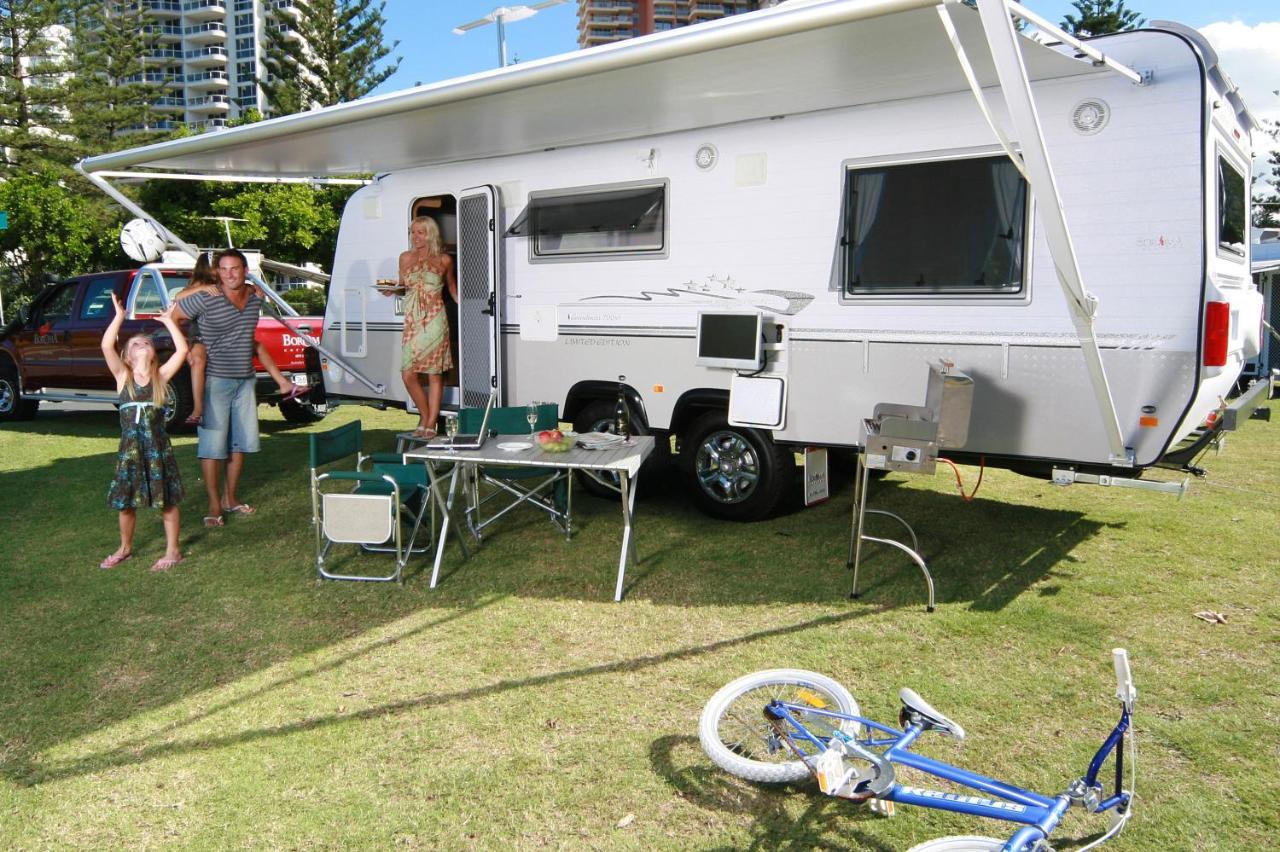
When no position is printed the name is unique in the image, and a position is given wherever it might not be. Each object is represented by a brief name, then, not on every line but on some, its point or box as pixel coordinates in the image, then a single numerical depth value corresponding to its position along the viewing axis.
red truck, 9.23
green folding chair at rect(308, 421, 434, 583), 4.73
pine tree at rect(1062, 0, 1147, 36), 24.56
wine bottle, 5.46
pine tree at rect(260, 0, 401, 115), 30.67
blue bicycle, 2.32
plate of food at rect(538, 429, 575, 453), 4.89
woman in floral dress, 6.93
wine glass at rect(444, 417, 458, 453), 5.23
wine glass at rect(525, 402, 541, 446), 5.31
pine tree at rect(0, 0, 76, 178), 28.59
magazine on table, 5.12
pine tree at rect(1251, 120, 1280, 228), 18.65
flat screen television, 5.48
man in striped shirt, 5.82
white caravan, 4.23
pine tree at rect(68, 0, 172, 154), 30.94
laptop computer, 4.92
